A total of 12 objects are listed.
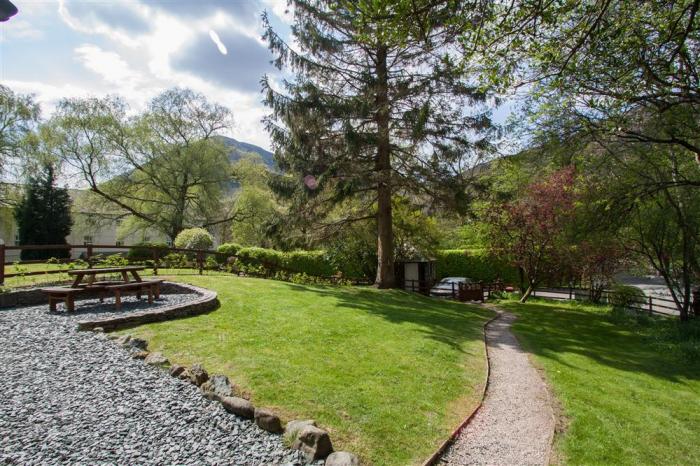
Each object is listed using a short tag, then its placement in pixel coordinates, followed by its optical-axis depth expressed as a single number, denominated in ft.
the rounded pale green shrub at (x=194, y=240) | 64.86
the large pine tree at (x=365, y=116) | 46.70
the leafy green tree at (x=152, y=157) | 88.43
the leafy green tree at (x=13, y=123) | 84.84
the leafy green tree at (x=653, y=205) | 35.29
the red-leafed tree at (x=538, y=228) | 51.16
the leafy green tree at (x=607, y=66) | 18.29
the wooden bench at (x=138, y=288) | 29.30
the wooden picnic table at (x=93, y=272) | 29.51
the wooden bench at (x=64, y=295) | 28.29
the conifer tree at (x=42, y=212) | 96.27
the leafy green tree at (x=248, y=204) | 105.50
